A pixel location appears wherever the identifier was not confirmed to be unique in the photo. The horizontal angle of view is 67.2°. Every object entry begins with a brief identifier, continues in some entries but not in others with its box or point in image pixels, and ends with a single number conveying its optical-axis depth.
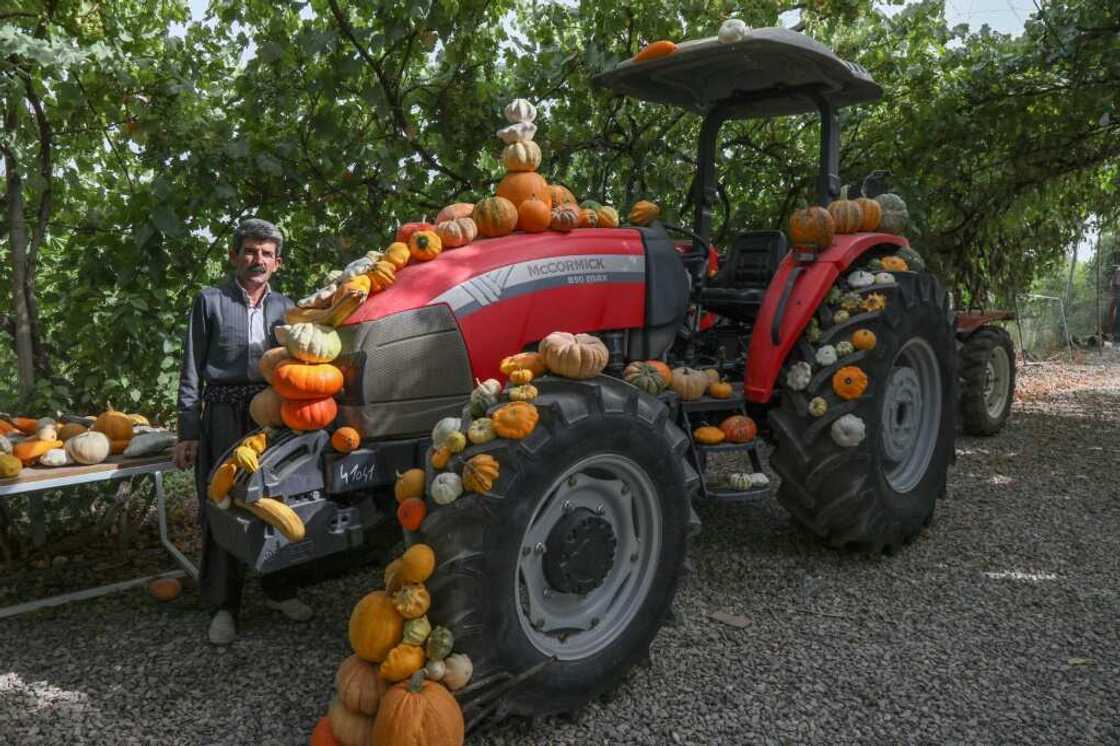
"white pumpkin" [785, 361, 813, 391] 3.65
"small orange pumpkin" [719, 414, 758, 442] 3.58
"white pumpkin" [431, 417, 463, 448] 2.48
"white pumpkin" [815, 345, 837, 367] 3.65
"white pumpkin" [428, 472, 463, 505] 2.34
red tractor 2.45
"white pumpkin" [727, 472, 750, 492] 3.55
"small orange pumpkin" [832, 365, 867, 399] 3.61
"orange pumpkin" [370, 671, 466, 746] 2.13
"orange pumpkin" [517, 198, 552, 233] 3.19
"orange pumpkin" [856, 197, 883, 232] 4.13
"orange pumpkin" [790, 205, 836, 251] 3.80
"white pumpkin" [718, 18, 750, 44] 3.40
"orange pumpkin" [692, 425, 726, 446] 3.54
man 3.31
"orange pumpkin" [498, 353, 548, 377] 2.64
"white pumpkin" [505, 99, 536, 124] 3.32
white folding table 3.17
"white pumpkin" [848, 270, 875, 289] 3.87
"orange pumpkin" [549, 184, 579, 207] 3.43
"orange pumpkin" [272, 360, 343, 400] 2.57
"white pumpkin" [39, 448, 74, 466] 3.38
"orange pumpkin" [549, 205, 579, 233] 3.26
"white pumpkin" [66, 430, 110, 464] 3.41
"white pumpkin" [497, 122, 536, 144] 3.31
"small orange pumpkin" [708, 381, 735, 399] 3.63
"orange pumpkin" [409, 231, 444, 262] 2.95
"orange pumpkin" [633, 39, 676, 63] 3.63
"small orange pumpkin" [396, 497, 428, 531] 2.42
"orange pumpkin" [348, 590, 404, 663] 2.27
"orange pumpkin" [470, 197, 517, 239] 3.11
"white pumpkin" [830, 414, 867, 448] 3.56
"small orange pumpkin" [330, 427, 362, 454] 2.62
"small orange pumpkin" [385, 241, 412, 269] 2.91
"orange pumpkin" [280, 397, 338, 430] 2.62
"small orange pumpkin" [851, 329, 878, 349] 3.68
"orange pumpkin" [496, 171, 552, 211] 3.27
